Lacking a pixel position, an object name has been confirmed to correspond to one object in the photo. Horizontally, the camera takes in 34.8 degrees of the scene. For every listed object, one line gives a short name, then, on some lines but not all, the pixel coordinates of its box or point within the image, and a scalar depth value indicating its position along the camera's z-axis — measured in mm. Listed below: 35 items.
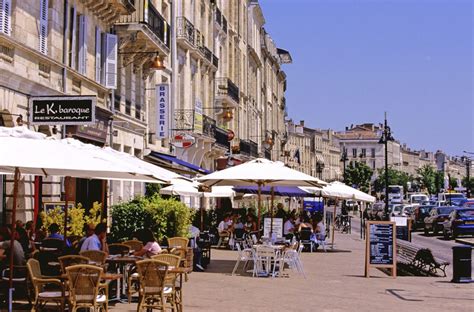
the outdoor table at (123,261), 11953
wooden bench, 18875
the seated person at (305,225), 26977
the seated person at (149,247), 12805
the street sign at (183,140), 32844
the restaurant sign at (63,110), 15109
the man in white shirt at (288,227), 25098
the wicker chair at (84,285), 9445
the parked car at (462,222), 35125
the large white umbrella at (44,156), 9398
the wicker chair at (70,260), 10492
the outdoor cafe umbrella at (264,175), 17641
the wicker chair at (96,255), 11523
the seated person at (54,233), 14359
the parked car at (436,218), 39719
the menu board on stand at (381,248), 18359
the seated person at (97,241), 12703
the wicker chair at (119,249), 13727
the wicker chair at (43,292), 9727
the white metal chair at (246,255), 17672
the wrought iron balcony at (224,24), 47500
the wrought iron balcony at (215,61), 43309
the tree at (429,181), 153875
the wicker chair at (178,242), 16688
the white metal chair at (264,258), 17281
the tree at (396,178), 145375
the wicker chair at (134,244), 14571
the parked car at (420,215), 45375
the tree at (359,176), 109656
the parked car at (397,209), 55081
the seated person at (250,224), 27398
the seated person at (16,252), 11430
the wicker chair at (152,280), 10375
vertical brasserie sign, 29438
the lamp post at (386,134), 41719
